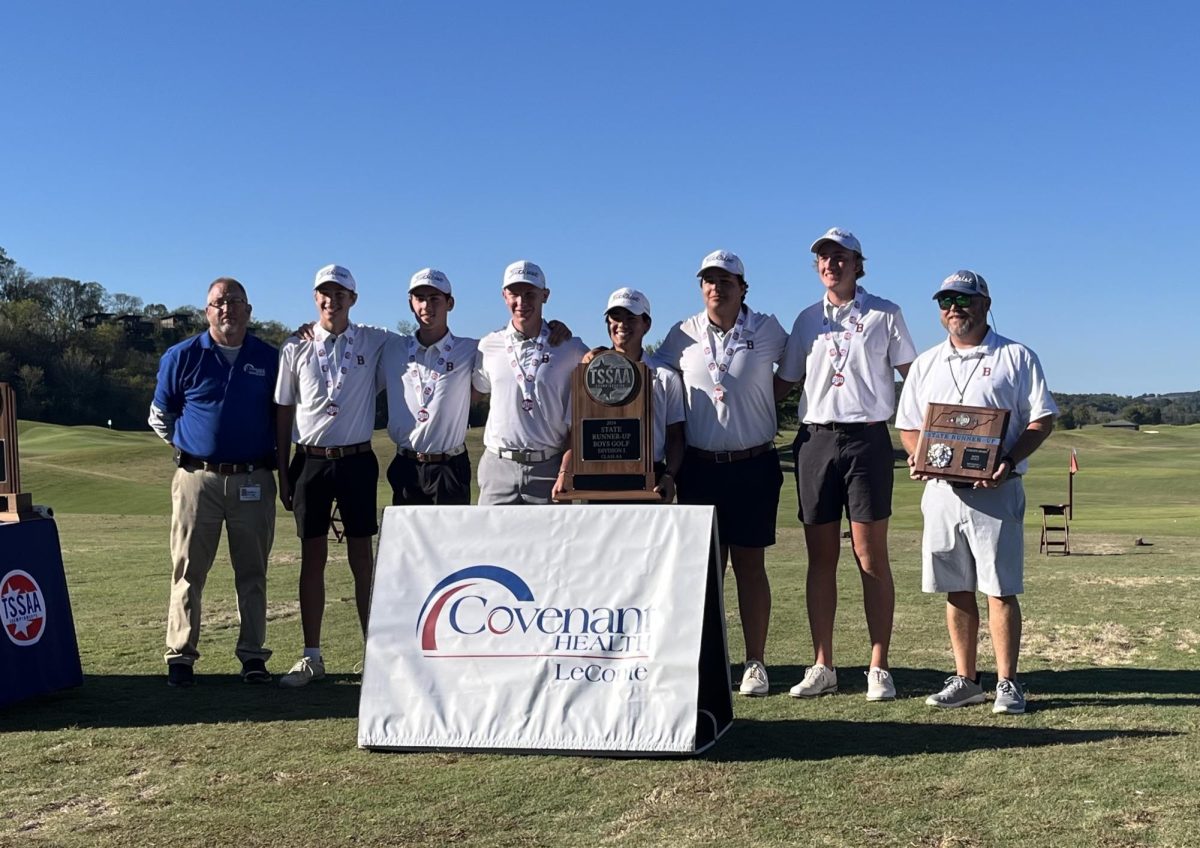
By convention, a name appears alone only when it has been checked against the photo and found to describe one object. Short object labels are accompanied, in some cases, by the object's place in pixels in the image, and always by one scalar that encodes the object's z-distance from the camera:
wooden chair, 20.31
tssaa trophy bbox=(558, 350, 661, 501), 5.63
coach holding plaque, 5.73
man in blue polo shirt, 6.78
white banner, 4.92
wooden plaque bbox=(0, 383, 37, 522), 6.13
